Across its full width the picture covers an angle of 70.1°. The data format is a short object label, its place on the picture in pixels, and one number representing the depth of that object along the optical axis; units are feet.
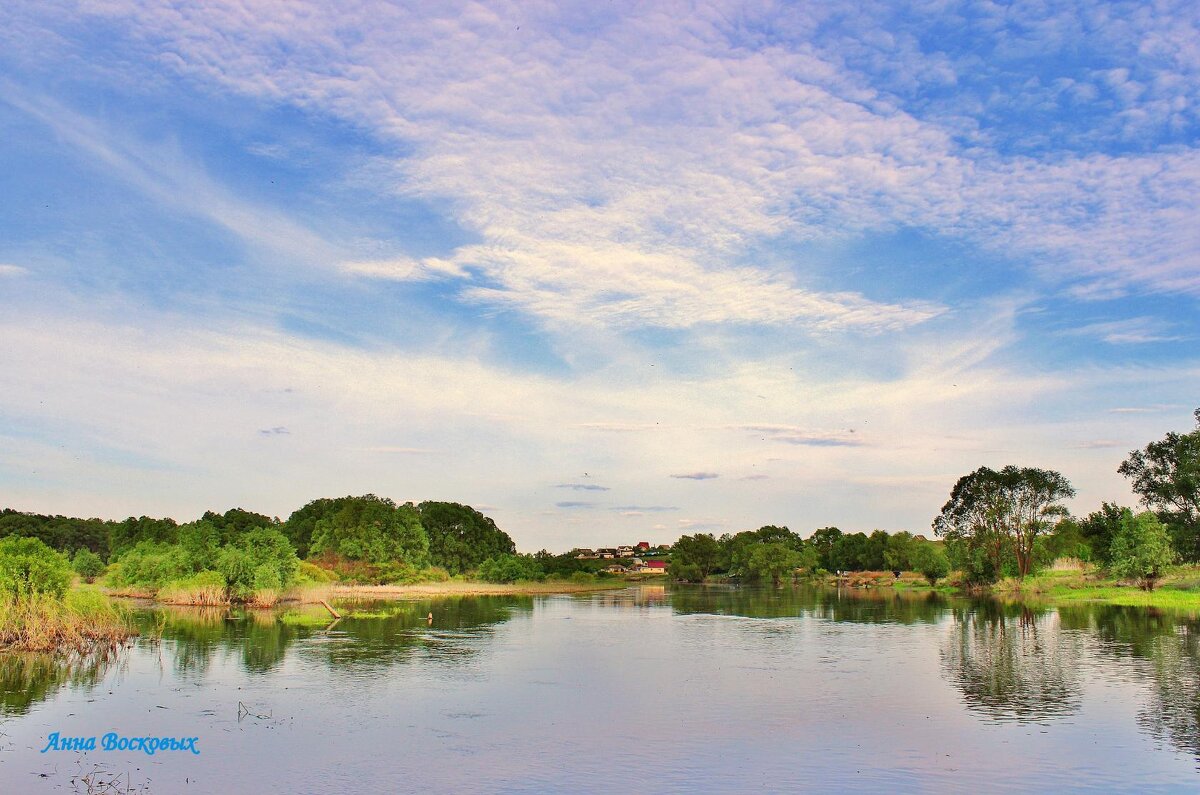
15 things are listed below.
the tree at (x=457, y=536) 499.92
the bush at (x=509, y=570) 442.09
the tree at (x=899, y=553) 522.88
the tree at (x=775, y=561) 572.10
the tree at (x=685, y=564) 648.38
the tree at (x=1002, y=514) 351.67
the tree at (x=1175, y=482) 278.67
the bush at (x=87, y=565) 342.85
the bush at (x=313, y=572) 313.83
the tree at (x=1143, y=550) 269.23
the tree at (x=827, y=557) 613.52
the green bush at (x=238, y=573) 233.55
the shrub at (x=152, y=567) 261.85
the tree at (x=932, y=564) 421.18
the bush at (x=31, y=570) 125.80
